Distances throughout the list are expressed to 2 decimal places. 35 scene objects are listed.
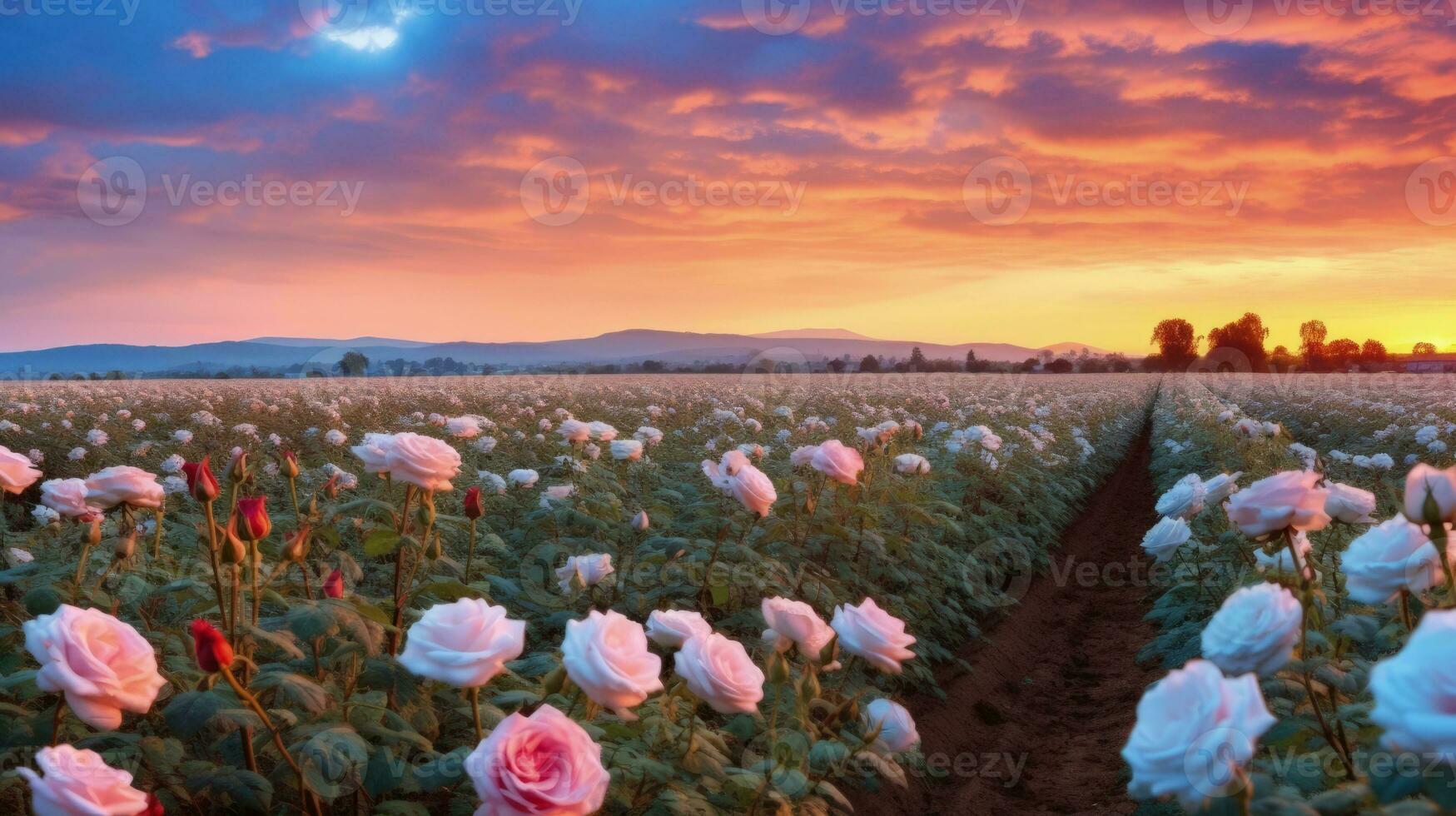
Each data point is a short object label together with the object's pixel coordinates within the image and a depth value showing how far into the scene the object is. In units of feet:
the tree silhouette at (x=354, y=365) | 173.22
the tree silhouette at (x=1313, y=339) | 367.04
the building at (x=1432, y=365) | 234.46
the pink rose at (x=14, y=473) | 7.66
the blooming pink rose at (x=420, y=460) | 7.34
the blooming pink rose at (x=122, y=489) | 7.00
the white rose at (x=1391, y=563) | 5.75
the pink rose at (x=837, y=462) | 12.50
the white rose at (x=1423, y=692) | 3.12
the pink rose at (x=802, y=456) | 14.03
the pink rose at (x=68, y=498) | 8.54
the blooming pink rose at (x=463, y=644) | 5.12
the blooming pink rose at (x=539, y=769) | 4.77
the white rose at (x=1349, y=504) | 7.75
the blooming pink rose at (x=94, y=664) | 4.95
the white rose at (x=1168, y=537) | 11.76
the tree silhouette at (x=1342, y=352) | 331.98
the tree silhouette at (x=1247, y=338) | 348.59
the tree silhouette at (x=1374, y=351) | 331.98
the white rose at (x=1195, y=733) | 3.87
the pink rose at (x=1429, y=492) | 5.07
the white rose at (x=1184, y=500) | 11.10
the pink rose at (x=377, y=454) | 7.59
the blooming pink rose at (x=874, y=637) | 6.88
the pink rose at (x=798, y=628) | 6.93
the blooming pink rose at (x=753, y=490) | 10.41
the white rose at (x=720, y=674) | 5.78
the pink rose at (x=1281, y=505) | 6.36
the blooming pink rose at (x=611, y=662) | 5.13
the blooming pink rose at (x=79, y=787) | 4.57
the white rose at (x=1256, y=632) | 5.12
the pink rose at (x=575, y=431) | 15.94
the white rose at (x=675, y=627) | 6.52
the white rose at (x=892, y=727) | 7.83
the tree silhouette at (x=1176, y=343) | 344.69
